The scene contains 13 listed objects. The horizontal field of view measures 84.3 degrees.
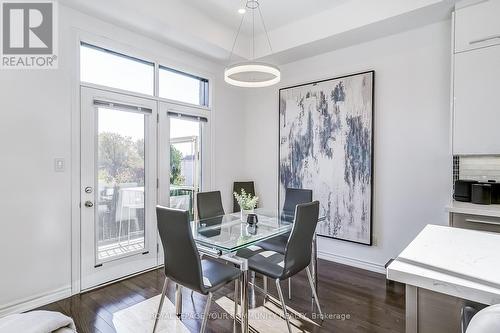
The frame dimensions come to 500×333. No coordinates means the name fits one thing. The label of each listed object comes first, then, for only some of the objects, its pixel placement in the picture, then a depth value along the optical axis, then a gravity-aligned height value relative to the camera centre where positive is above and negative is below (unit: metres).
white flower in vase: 2.91 -0.43
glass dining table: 1.90 -0.58
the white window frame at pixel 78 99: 2.79 +0.75
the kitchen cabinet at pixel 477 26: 2.48 +1.29
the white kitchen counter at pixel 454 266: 0.82 -0.35
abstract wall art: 3.44 +0.23
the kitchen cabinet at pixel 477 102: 2.48 +0.59
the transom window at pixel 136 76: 2.96 +1.09
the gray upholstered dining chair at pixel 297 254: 2.06 -0.69
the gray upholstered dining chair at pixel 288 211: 2.85 -0.55
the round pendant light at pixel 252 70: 2.47 +0.88
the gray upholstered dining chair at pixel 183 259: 1.80 -0.65
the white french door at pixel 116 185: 2.90 -0.24
